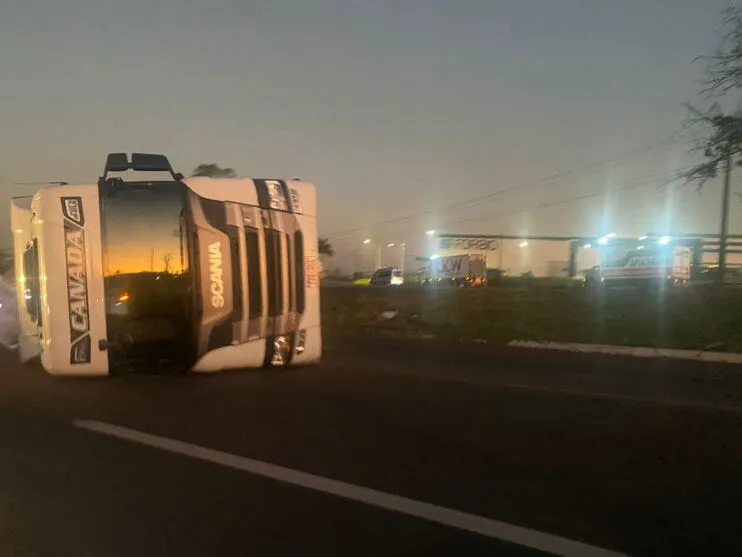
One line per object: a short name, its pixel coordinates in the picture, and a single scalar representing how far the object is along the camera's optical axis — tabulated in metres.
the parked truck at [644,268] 40.81
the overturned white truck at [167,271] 9.15
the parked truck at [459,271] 54.86
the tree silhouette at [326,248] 73.21
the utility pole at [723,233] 33.00
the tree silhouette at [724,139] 18.20
